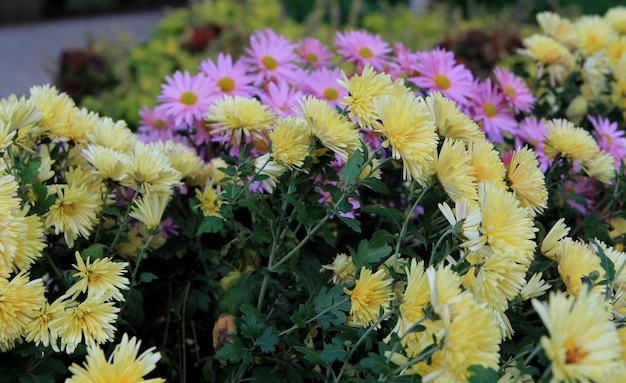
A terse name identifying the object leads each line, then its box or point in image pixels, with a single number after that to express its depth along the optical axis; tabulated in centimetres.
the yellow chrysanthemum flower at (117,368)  73
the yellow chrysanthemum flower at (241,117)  112
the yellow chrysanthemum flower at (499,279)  83
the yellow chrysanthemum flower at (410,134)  91
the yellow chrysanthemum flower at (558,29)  177
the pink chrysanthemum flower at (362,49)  151
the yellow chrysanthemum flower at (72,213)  107
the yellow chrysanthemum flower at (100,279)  96
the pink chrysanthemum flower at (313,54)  163
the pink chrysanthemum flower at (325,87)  138
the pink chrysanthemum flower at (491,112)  146
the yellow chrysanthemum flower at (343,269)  105
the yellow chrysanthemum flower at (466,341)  72
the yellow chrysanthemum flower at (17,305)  91
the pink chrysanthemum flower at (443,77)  138
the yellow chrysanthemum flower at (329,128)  98
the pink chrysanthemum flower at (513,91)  150
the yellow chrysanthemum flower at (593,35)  178
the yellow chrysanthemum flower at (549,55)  163
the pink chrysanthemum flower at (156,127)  157
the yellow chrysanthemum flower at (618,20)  195
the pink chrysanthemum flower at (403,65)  146
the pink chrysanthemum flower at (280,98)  135
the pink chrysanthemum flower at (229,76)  142
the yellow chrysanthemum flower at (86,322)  91
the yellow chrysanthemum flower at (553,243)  97
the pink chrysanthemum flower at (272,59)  149
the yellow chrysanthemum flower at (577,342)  63
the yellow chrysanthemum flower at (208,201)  118
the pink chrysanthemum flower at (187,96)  138
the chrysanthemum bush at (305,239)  80
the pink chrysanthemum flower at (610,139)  152
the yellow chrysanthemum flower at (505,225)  84
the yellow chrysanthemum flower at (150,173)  104
